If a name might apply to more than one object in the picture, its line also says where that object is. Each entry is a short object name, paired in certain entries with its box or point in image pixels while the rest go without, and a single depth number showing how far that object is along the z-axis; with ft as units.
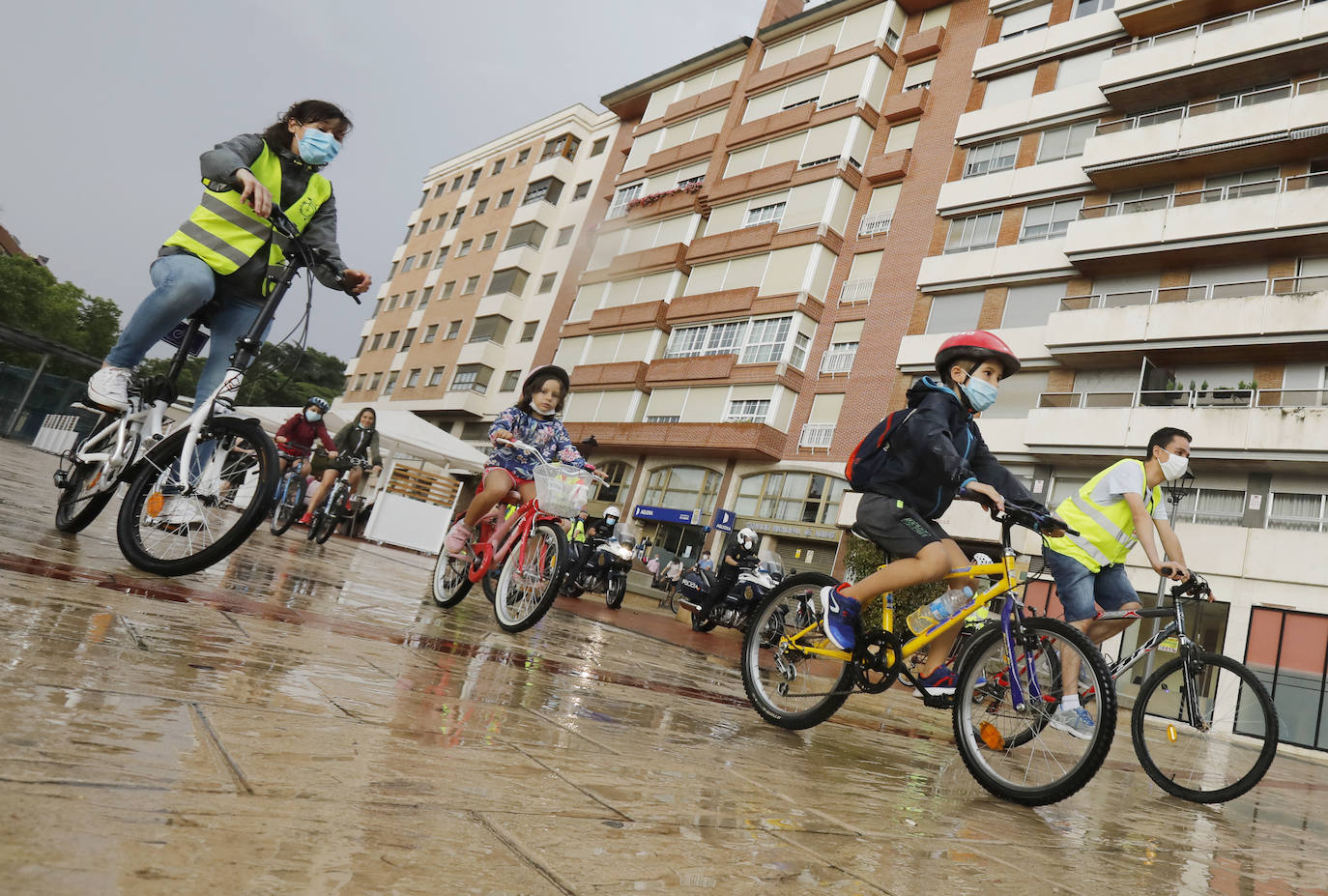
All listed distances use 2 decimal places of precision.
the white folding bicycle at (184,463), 12.78
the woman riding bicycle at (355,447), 36.17
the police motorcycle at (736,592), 44.27
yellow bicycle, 10.06
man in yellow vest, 15.96
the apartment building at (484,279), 142.72
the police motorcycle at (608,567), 45.93
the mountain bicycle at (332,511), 37.40
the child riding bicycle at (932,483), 11.88
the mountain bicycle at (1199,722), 13.82
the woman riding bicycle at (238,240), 12.82
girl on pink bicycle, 18.61
